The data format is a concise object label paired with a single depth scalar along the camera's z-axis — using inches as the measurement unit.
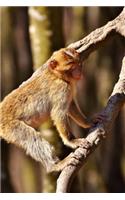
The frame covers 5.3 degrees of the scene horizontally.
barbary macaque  186.6
